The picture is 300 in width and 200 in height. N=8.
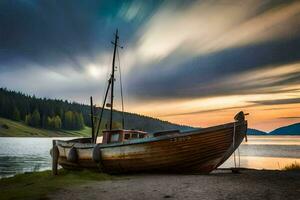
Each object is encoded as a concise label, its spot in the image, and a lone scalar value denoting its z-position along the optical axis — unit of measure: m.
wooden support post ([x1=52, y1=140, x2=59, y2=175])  14.64
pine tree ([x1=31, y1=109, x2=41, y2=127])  124.99
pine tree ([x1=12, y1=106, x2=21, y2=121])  125.68
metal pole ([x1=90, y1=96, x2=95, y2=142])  18.77
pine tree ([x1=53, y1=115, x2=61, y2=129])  127.19
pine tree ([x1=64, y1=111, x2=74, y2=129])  136.83
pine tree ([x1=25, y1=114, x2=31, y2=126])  124.27
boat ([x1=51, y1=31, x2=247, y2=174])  11.98
